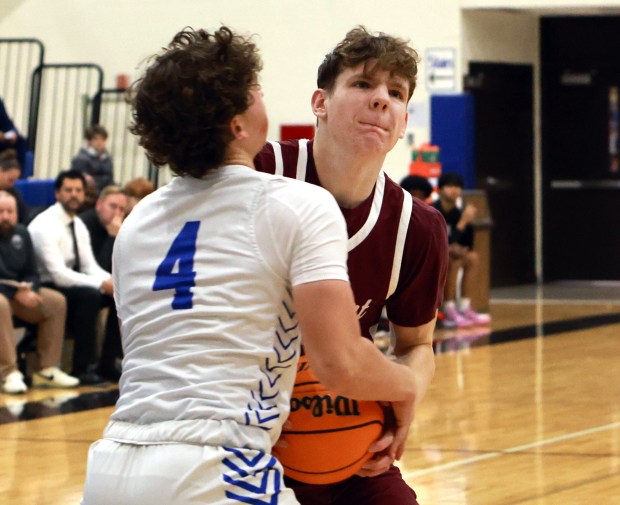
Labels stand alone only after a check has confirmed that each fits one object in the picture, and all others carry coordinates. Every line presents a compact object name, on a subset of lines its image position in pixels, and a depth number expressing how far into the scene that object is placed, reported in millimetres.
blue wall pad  19601
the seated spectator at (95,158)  18664
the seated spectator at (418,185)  16074
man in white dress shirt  12269
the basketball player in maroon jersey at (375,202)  4047
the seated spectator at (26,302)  11784
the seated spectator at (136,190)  13472
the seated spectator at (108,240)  12443
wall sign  20121
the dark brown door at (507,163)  21826
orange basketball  3622
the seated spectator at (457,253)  16826
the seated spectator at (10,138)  18271
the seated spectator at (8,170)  14409
